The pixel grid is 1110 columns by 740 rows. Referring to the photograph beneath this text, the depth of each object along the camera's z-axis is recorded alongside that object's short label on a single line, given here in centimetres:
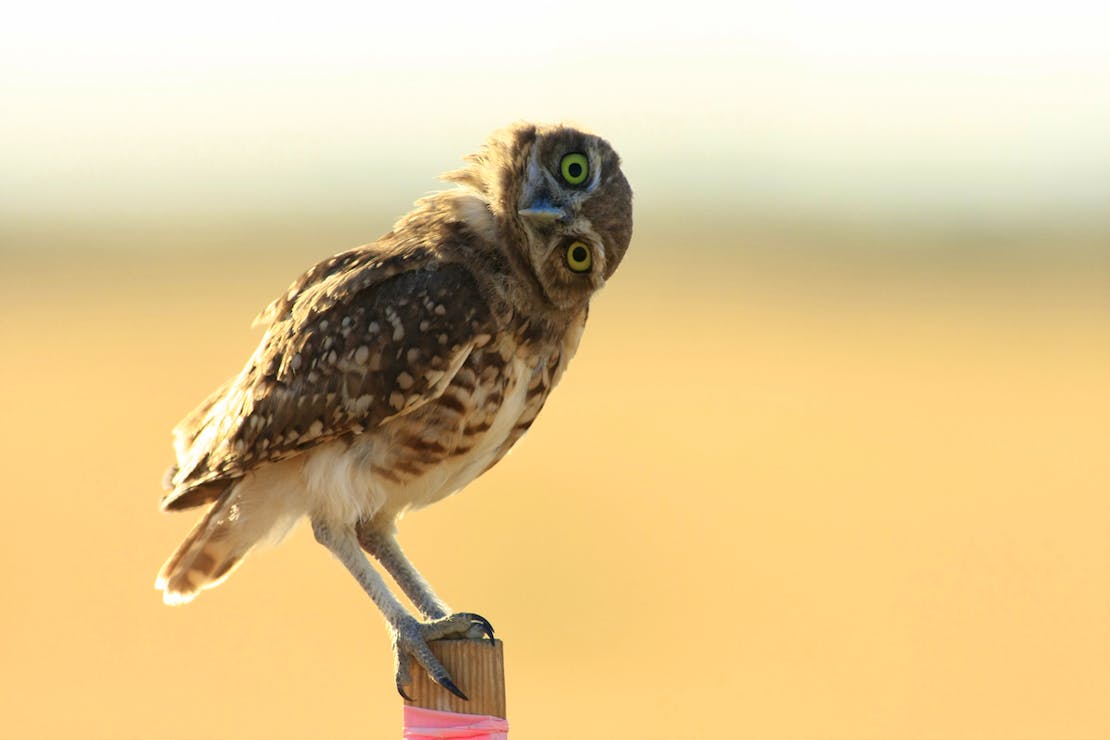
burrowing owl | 1027
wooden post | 905
